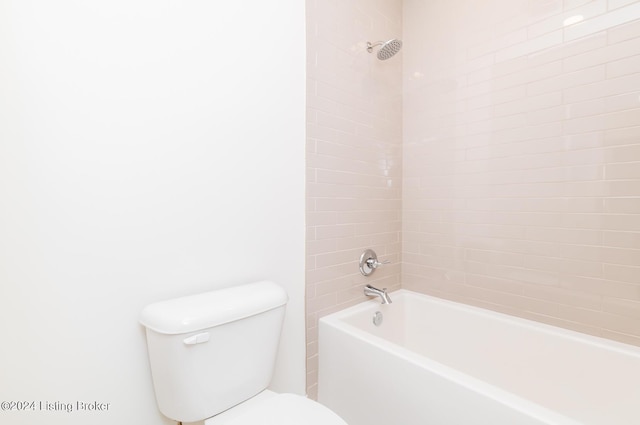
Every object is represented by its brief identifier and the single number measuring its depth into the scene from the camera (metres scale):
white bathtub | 0.99
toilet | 0.93
